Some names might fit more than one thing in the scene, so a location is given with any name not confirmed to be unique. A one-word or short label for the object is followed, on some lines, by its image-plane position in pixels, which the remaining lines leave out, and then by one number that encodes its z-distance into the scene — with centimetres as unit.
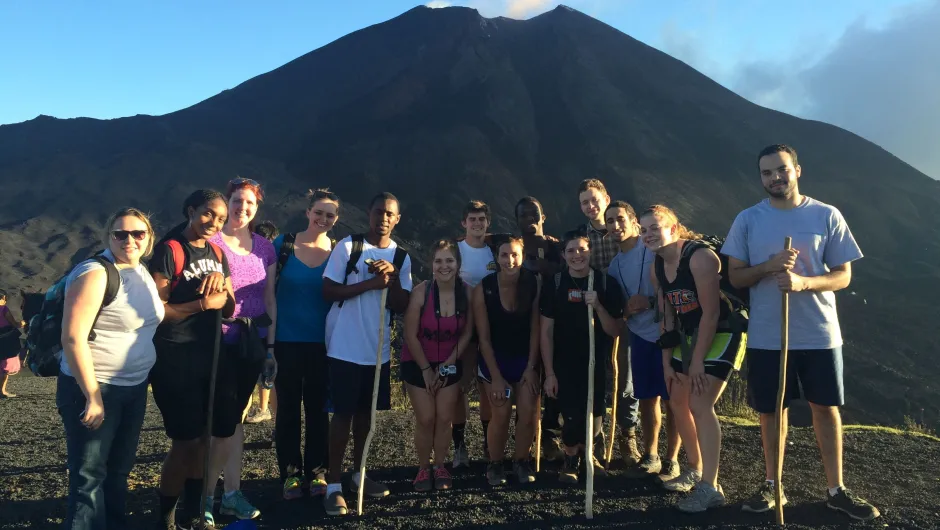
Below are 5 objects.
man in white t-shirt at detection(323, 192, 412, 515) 385
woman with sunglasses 266
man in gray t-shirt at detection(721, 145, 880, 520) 357
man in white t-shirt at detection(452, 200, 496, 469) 434
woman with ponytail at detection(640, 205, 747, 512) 361
